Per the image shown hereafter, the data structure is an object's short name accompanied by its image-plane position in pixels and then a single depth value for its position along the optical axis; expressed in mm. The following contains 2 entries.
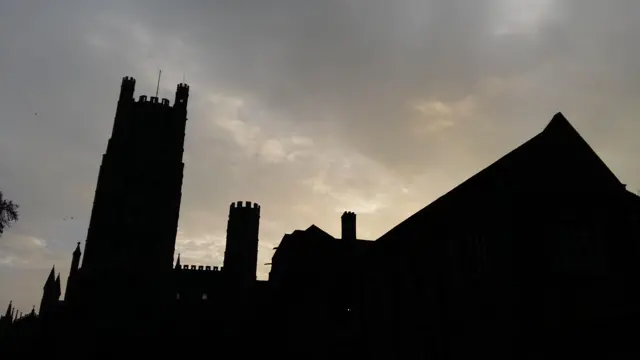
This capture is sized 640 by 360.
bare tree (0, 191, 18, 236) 22142
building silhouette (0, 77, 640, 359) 16906
